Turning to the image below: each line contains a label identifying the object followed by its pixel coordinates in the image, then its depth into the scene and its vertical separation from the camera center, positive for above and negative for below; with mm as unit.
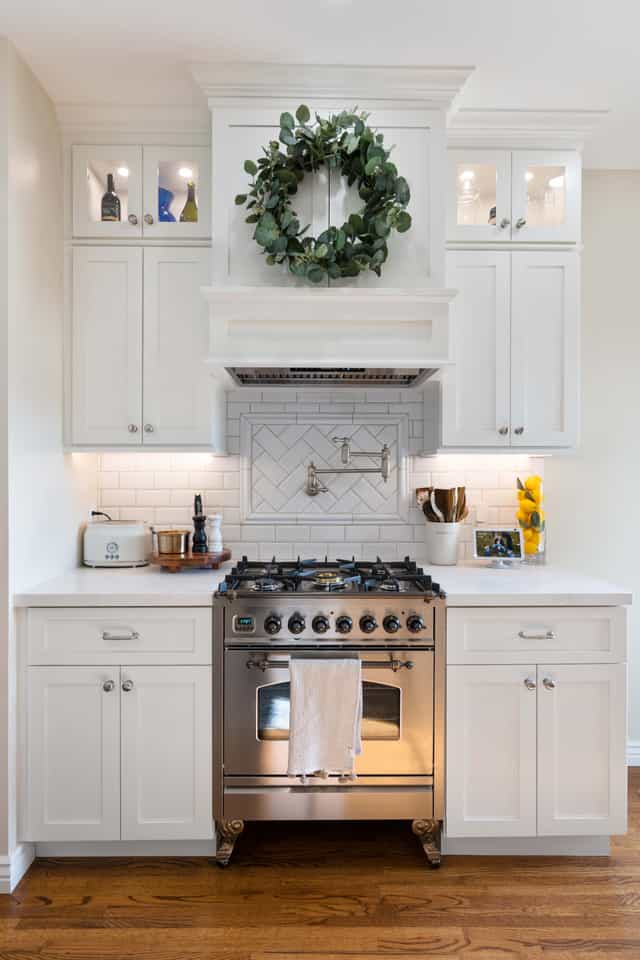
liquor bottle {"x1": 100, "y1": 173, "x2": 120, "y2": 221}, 2717 +1078
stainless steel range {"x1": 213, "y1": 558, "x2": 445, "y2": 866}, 2342 -872
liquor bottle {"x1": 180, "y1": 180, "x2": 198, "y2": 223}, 2744 +1084
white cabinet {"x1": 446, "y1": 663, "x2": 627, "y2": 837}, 2355 -1054
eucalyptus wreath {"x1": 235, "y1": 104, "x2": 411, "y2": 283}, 2350 +976
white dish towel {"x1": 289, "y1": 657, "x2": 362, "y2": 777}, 2293 -877
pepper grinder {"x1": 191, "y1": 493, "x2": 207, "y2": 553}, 2846 -318
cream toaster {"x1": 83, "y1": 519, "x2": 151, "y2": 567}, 2832 -356
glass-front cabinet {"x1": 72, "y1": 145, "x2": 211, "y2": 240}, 2703 +1140
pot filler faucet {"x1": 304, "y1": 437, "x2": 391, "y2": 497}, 3041 -20
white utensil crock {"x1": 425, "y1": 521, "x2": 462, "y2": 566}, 2959 -357
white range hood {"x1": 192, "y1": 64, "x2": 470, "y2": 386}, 2383 +816
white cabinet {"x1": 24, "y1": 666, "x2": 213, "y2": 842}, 2312 -1040
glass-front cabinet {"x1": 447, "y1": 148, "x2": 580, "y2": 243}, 2756 +1164
